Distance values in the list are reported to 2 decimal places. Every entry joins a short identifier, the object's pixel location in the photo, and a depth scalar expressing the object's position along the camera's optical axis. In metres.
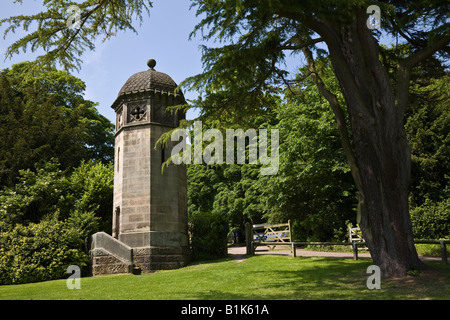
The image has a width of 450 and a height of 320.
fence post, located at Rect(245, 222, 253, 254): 17.52
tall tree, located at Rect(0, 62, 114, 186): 18.86
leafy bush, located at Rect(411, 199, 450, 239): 17.83
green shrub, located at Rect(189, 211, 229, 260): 17.47
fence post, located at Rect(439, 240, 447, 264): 11.30
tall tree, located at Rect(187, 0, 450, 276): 8.69
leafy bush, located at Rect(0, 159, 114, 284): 13.79
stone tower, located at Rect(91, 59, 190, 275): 15.19
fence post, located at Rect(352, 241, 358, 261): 13.34
